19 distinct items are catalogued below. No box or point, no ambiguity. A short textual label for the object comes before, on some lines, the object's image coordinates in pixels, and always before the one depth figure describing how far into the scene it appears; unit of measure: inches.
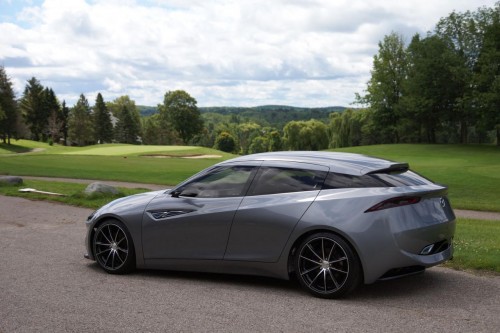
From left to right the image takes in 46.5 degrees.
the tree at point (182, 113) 4559.5
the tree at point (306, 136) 4741.6
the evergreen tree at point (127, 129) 4626.0
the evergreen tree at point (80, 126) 4098.2
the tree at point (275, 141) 6087.6
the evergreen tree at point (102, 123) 4399.6
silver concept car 221.1
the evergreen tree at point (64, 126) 4382.6
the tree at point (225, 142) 6412.4
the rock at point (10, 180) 794.2
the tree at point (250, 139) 7573.8
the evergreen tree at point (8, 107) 3405.5
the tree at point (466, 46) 2278.5
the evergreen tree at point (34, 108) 4175.0
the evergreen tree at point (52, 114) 4220.0
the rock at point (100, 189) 625.3
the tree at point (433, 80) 2352.4
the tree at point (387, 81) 2751.0
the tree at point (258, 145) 6712.6
